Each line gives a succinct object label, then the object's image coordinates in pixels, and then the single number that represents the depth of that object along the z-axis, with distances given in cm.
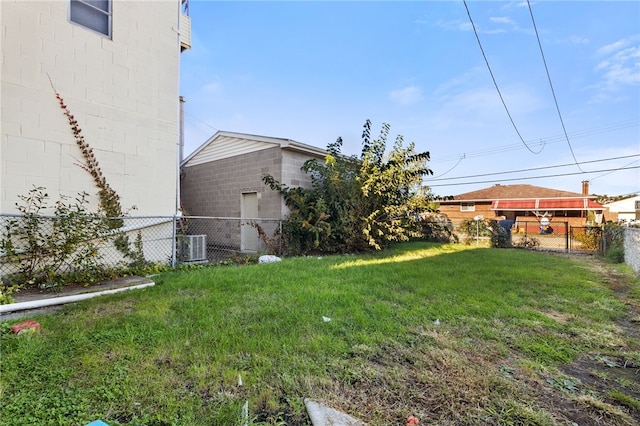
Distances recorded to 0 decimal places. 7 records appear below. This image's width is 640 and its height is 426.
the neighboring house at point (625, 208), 2428
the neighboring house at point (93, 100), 448
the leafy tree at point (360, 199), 800
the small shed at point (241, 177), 836
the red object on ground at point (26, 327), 265
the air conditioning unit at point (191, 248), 640
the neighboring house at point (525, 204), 2147
